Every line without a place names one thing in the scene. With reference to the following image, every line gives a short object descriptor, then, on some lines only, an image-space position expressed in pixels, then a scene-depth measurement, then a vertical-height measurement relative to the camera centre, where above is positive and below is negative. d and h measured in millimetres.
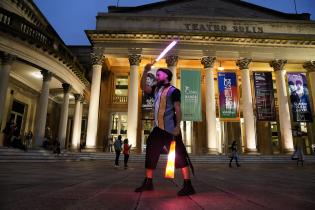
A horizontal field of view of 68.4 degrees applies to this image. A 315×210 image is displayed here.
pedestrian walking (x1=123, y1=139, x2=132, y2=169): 10654 -105
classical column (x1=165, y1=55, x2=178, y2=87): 20094 +7471
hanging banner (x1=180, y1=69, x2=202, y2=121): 18734 +4460
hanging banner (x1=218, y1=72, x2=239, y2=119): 19234 +4542
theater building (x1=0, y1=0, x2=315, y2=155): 18891 +6704
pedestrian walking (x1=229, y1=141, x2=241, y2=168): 13147 -54
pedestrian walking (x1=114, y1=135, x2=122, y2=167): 10818 +144
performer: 3164 +221
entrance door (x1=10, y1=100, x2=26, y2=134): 18422 +2666
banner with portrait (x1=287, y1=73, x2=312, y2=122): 19703 +4487
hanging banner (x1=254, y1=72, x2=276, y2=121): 19625 +4502
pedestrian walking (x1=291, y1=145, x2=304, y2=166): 13594 -234
